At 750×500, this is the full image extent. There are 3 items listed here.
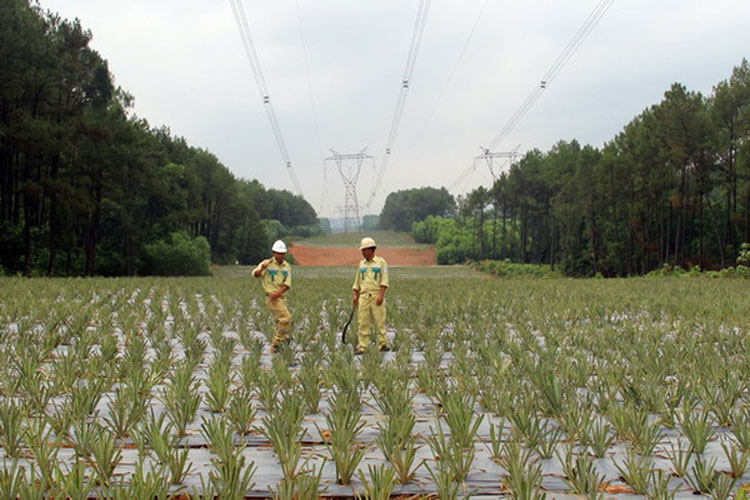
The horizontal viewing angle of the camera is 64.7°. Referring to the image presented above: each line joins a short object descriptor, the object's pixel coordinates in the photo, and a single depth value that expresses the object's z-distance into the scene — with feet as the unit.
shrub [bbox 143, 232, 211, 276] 166.50
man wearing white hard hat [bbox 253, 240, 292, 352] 29.12
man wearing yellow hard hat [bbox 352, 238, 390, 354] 28.43
